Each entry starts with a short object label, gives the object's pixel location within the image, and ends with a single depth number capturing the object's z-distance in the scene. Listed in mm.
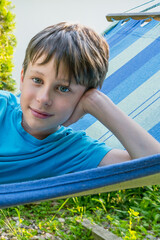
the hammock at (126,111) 1086
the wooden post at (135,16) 3041
